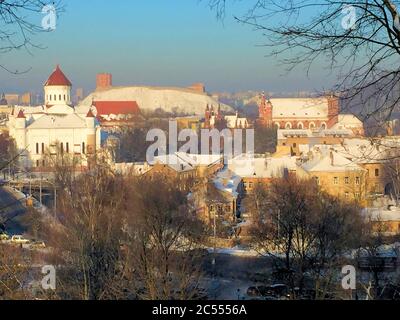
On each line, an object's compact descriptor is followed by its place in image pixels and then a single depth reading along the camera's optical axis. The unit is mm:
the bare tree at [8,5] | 3437
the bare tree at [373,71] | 3121
